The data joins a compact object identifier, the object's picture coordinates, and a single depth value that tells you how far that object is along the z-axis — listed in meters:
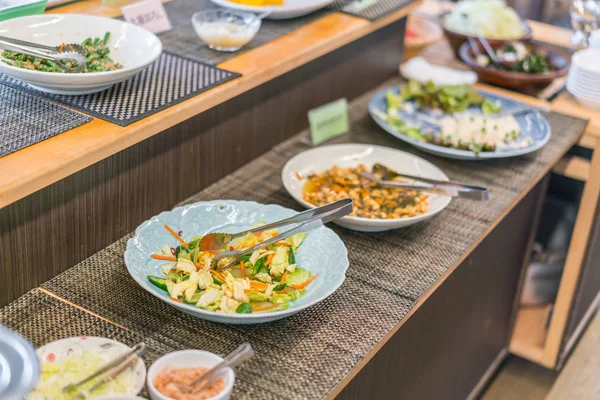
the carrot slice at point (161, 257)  1.18
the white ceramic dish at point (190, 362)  0.96
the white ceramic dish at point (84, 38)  1.21
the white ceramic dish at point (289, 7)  1.67
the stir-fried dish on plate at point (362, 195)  1.45
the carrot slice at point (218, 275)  1.14
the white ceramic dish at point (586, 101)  2.00
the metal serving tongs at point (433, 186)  1.44
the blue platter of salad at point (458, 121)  1.73
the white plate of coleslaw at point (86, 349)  0.98
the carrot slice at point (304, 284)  1.17
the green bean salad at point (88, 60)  1.25
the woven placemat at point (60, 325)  1.07
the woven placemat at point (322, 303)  1.09
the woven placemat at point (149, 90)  1.27
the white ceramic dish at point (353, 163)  1.49
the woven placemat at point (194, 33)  1.56
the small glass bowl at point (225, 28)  1.54
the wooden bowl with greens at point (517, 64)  2.08
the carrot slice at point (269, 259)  1.19
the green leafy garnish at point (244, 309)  1.09
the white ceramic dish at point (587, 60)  1.98
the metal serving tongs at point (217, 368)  0.96
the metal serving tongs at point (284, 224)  1.17
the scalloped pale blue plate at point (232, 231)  1.09
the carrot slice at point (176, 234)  1.24
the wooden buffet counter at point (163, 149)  1.13
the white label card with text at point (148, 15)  1.55
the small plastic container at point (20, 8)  1.36
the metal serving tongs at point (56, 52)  1.22
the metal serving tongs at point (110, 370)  0.93
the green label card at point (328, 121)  1.74
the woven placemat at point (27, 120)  1.15
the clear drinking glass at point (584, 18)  2.23
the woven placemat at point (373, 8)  1.89
